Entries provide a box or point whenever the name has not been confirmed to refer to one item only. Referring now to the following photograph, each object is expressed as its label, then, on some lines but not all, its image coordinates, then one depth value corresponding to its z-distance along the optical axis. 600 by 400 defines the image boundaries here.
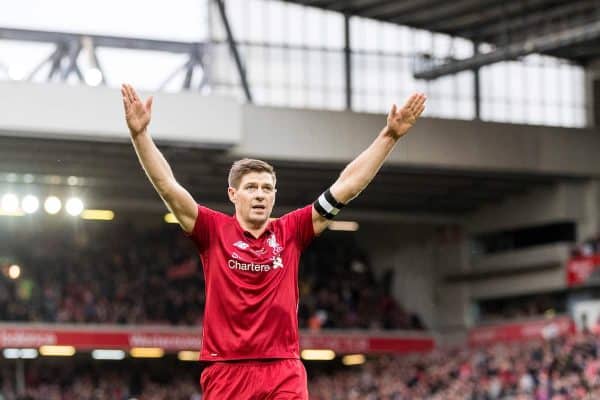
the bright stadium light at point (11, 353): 40.64
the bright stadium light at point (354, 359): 48.53
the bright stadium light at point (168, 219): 45.70
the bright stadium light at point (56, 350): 40.44
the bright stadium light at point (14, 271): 41.42
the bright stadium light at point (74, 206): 36.81
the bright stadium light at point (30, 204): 36.47
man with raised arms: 7.23
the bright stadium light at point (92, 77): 33.81
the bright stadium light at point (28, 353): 41.15
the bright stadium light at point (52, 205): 37.92
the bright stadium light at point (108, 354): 43.31
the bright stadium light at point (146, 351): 42.00
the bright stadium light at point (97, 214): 43.22
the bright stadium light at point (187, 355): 44.39
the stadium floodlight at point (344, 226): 48.12
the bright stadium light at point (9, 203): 36.03
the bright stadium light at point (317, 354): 44.76
